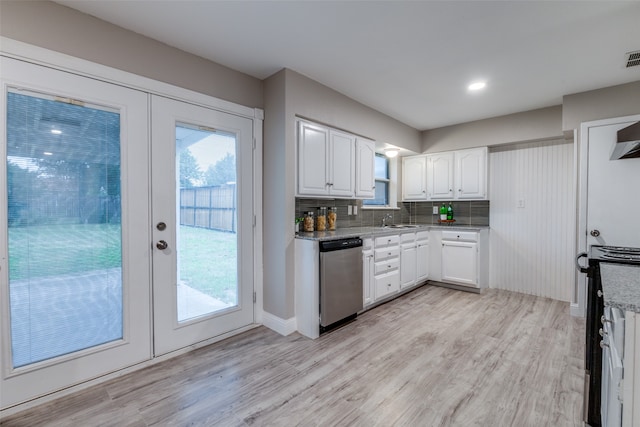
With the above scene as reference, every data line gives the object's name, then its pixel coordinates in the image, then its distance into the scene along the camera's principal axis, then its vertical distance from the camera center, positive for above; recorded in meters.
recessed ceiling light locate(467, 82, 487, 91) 3.04 +1.33
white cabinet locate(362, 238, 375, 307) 3.19 -0.72
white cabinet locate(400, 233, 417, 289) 3.84 -0.72
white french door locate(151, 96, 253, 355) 2.31 -0.13
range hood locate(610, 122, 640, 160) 1.83 +0.48
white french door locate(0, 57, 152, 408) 1.72 -0.15
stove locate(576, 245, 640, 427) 1.53 -0.69
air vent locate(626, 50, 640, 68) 2.41 +1.30
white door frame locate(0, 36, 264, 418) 1.74 +0.92
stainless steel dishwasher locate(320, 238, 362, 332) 2.71 -0.73
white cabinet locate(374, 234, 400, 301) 3.40 -0.72
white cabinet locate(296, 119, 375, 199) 2.92 +0.52
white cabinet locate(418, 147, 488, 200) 4.24 +0.52
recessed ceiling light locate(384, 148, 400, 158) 4.52 +0.91
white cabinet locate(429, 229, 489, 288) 4.05 -0.73
